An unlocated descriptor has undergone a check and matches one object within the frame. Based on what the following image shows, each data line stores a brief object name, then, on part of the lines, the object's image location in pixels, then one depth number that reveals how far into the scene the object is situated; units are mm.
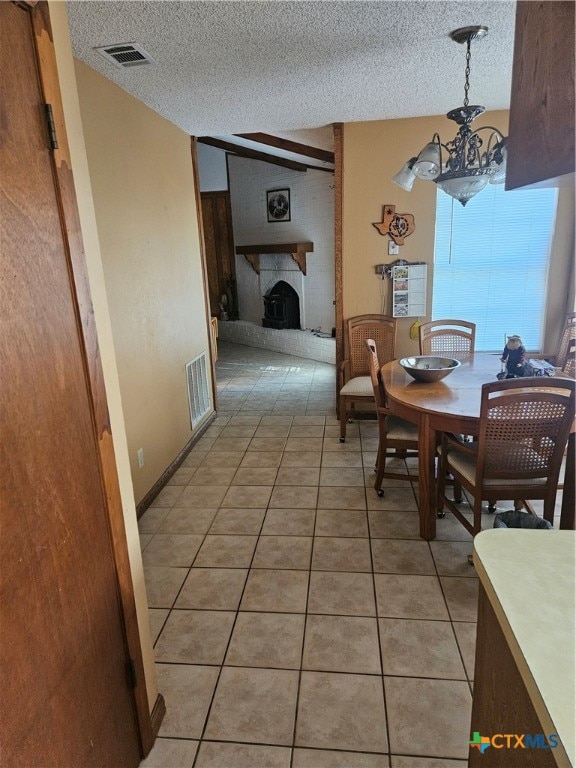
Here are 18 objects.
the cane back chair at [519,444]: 1974
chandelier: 2342
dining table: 2254
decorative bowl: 2691
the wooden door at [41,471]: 882
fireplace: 7316
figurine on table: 2664
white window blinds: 3896
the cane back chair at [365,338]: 4062
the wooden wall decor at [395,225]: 3904
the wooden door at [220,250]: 7742
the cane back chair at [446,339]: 3605
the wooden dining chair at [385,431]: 2754
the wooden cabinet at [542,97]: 737
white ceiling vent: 2162
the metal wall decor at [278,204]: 6863
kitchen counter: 689
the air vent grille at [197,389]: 3855
